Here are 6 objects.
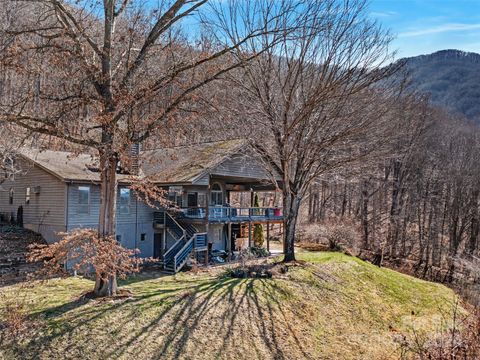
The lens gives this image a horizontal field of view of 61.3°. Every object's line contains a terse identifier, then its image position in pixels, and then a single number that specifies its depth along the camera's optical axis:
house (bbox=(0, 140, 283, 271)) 19.59
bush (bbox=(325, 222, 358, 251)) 28.59
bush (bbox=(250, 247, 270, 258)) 24.20
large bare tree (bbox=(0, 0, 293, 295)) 11.73
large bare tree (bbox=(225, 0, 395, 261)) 17.73
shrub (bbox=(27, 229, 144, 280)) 11.34
